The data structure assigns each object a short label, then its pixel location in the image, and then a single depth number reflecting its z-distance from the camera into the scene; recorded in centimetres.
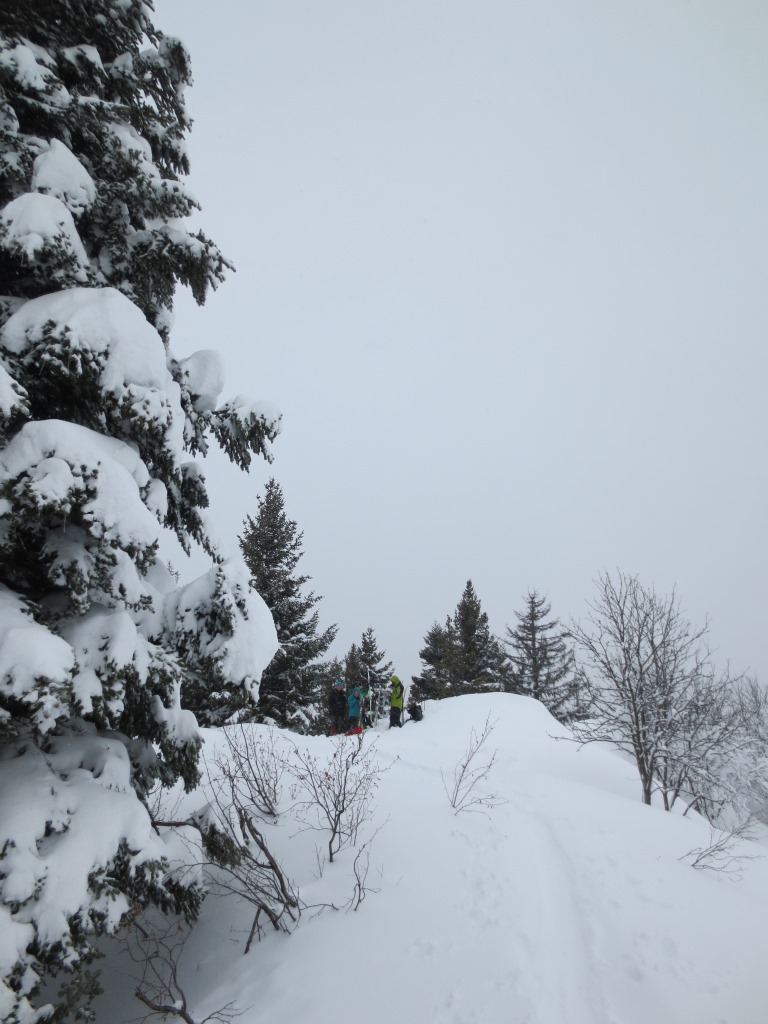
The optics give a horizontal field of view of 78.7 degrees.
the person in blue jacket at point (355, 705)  1423
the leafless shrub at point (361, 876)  464
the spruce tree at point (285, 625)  1517
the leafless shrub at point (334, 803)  532
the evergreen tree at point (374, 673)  1917
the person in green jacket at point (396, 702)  1476
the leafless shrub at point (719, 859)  611
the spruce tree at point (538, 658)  2812
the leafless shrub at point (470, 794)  694
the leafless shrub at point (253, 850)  407
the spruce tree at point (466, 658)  2616
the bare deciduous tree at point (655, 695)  939
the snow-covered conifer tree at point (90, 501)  270
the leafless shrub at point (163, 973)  367
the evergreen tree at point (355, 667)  2466
